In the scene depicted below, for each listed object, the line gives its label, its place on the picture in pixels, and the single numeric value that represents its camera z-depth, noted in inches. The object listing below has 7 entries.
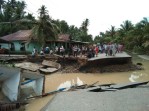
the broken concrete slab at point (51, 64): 476.3
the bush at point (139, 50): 978.4
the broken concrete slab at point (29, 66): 439.7
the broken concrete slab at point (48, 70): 443.2
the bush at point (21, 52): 615.8
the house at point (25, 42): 650.7
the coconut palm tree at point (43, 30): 574.1
